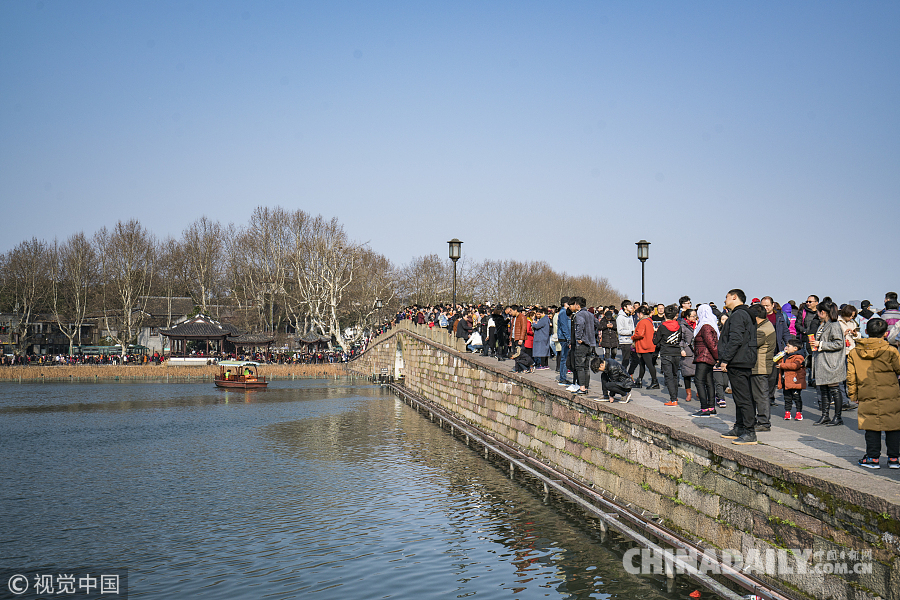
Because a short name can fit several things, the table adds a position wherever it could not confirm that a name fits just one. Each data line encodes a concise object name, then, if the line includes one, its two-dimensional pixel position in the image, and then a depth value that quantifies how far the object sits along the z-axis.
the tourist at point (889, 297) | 11.23
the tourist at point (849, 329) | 10.24
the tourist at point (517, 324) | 17.52
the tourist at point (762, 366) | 8.92
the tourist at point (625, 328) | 14.98
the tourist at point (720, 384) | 11.85
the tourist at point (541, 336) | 16.37
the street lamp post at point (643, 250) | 23.98
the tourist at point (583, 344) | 12.56
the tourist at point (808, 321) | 11.89
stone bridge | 5.70
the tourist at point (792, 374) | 10.31
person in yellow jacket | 6.75
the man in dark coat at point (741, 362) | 7.85
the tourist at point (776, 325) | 10.91
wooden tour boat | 44.31
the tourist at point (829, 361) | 9.39
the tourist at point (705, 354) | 10.52
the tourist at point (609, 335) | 15.18
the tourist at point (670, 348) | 11.73
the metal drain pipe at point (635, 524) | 7.04
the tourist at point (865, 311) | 12.55
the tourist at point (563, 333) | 13.55
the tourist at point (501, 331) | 19.83
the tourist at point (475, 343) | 23.38
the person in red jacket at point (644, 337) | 12.86
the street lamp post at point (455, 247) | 24.64
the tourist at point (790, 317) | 13.27
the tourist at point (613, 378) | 11.27
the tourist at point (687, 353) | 11.92
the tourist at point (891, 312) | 10.69
